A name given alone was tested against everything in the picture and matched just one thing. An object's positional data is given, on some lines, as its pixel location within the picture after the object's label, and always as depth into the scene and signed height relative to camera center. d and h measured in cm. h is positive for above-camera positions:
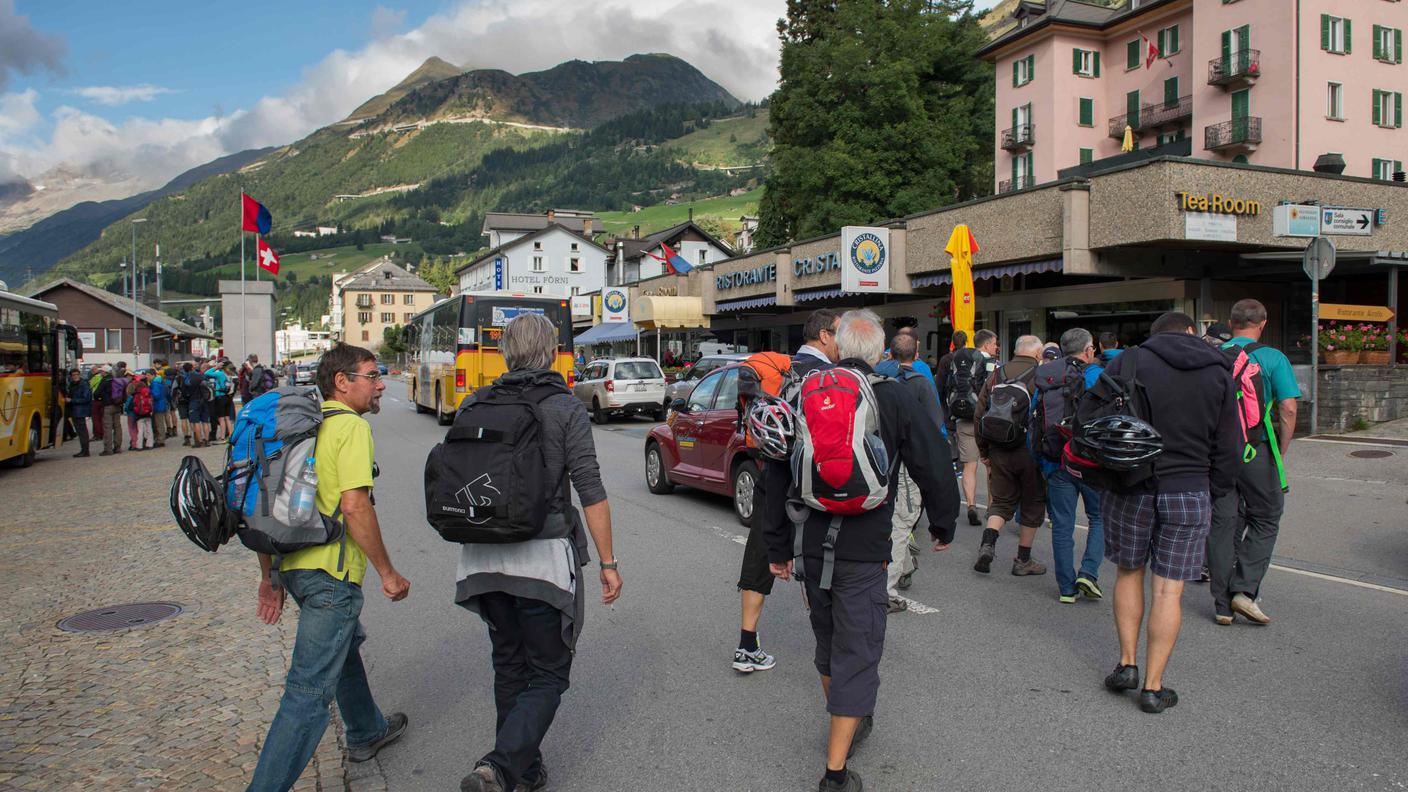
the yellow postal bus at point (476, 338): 2261 +79
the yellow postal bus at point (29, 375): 1550 -4
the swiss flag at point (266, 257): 3419 +434
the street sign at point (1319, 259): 1310 +151
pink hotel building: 3331 +1136
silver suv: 2373 -54
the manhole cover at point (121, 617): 595 -165
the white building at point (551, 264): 9056 +1072
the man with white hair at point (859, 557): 339 -73
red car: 911 -88
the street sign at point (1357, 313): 1591 +89
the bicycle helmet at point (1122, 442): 410 -35
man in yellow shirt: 317 -78
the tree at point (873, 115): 3800 +1092
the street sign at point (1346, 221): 1711 +269
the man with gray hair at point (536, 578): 319 -74
